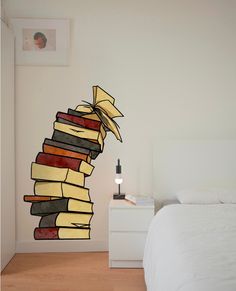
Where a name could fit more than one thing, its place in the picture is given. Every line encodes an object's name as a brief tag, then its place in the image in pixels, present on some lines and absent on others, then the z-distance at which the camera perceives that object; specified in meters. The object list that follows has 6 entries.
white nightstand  2.82
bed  1.40
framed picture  3.15
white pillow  2.81
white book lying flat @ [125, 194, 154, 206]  2.88
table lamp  3.11
